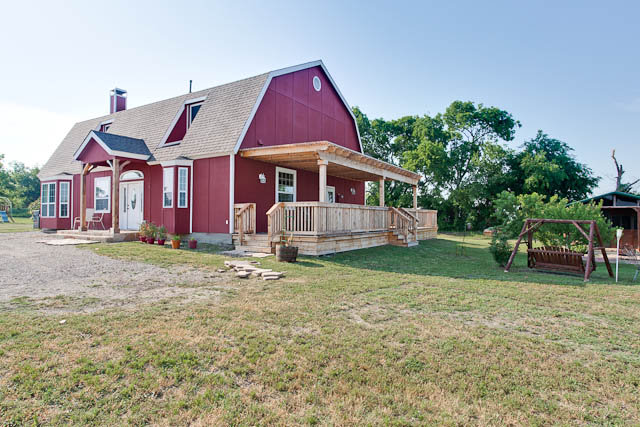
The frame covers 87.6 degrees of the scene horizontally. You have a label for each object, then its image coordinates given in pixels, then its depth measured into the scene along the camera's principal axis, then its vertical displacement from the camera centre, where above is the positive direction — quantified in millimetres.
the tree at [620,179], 30031 +3375
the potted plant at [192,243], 10812 -921
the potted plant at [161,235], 11547 -690
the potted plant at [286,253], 8377 -948
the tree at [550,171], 23500 +3248
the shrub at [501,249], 8438 -840
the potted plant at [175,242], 10742 -866
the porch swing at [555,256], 7414 -956
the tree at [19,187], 40944 +3672
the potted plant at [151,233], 11656 -630
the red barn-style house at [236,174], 10438 +1706
